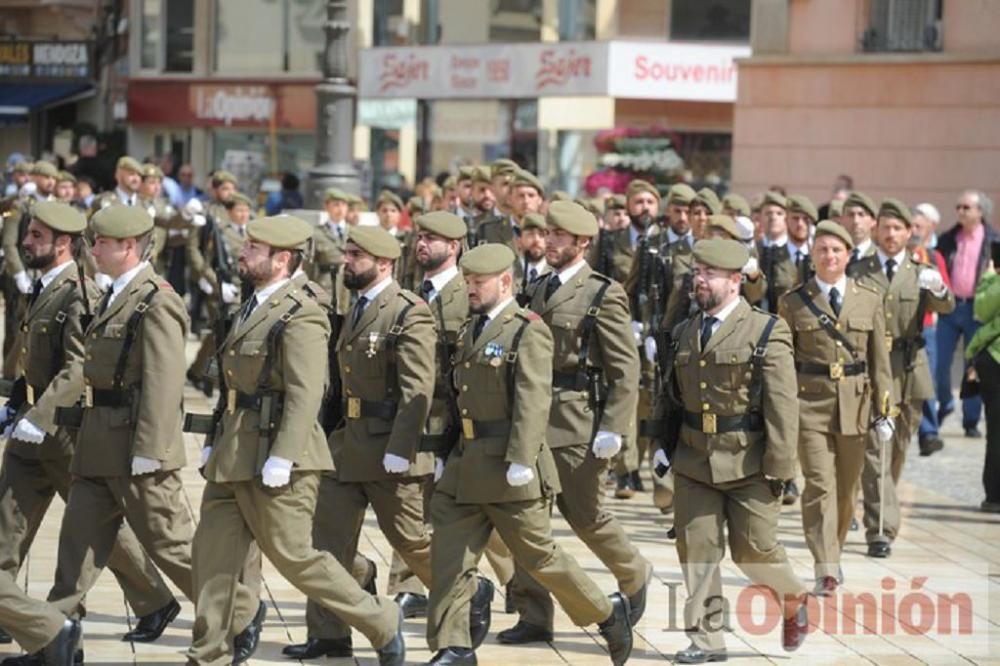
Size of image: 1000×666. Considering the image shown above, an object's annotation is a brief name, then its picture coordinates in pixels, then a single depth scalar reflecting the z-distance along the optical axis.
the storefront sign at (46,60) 47.81
